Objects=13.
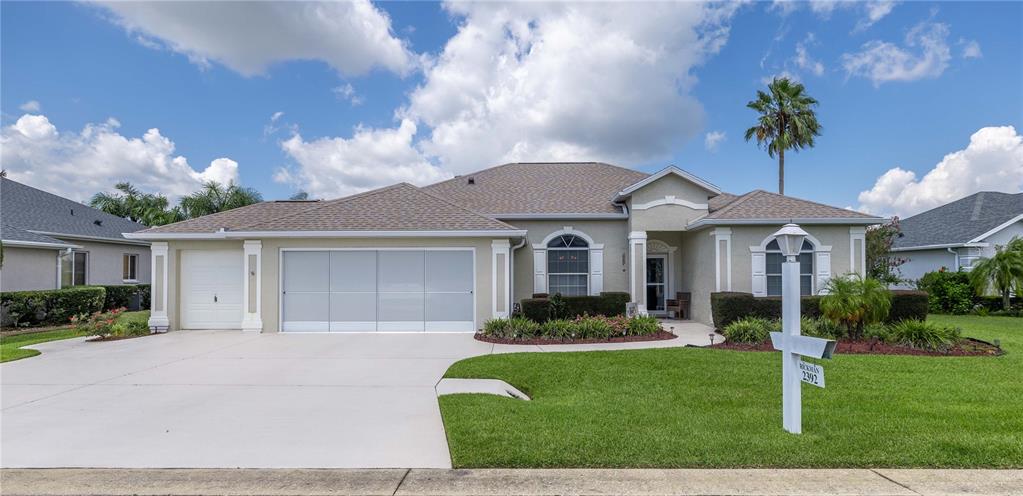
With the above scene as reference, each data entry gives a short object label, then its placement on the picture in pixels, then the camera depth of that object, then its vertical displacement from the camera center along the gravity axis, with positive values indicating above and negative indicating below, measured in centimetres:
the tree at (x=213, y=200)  2994 +381
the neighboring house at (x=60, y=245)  1695 +67
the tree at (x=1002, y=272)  1803 -59
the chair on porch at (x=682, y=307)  1723 -171
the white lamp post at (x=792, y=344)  495 -89
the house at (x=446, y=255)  1359 +14
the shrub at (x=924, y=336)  1029 -170
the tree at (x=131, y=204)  3372 +414
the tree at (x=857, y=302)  1041 -96
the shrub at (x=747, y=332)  1090 -167
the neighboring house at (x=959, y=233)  2147 +110
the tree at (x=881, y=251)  2166 +28
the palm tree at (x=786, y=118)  2422 +695
